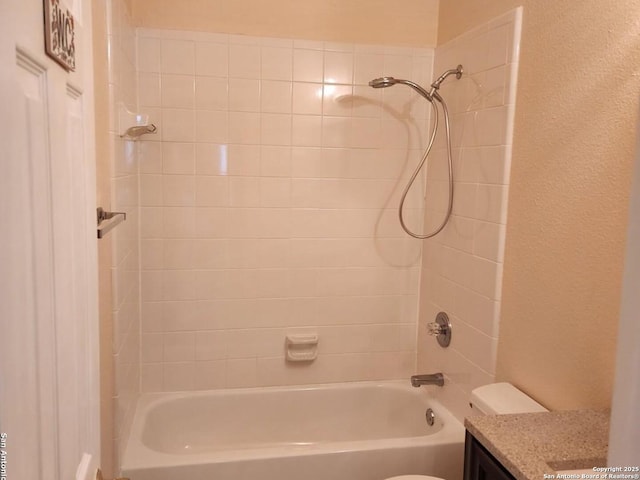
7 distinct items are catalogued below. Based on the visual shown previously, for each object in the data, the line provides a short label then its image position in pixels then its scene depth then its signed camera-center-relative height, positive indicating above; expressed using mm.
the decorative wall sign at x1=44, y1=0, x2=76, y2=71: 614 +193
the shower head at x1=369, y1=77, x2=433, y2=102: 2076 +430
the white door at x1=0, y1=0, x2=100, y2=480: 497 -95
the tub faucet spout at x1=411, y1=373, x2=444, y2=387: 2242 -874
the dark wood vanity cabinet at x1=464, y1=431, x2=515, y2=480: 1184 -691
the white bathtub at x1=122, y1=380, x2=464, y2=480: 1834 -1078
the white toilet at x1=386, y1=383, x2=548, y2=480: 1542 -681
